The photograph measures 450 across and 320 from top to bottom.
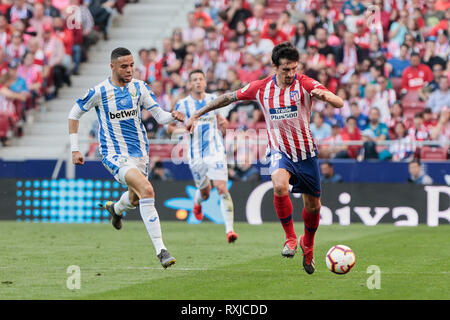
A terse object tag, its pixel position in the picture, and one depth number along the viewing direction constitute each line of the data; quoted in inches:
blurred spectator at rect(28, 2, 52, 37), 926.4
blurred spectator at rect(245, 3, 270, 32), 860.0
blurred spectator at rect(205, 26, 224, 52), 855.7
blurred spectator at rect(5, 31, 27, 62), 901.2
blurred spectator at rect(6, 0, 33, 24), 945.5
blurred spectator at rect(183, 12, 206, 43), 879.7
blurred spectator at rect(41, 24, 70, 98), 889.5
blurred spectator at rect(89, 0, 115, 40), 956.6
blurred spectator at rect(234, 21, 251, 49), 855.1
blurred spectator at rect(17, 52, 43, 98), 876.0
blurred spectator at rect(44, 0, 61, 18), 933.2
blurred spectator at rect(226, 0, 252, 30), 867.4
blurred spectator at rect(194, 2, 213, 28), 890.1
